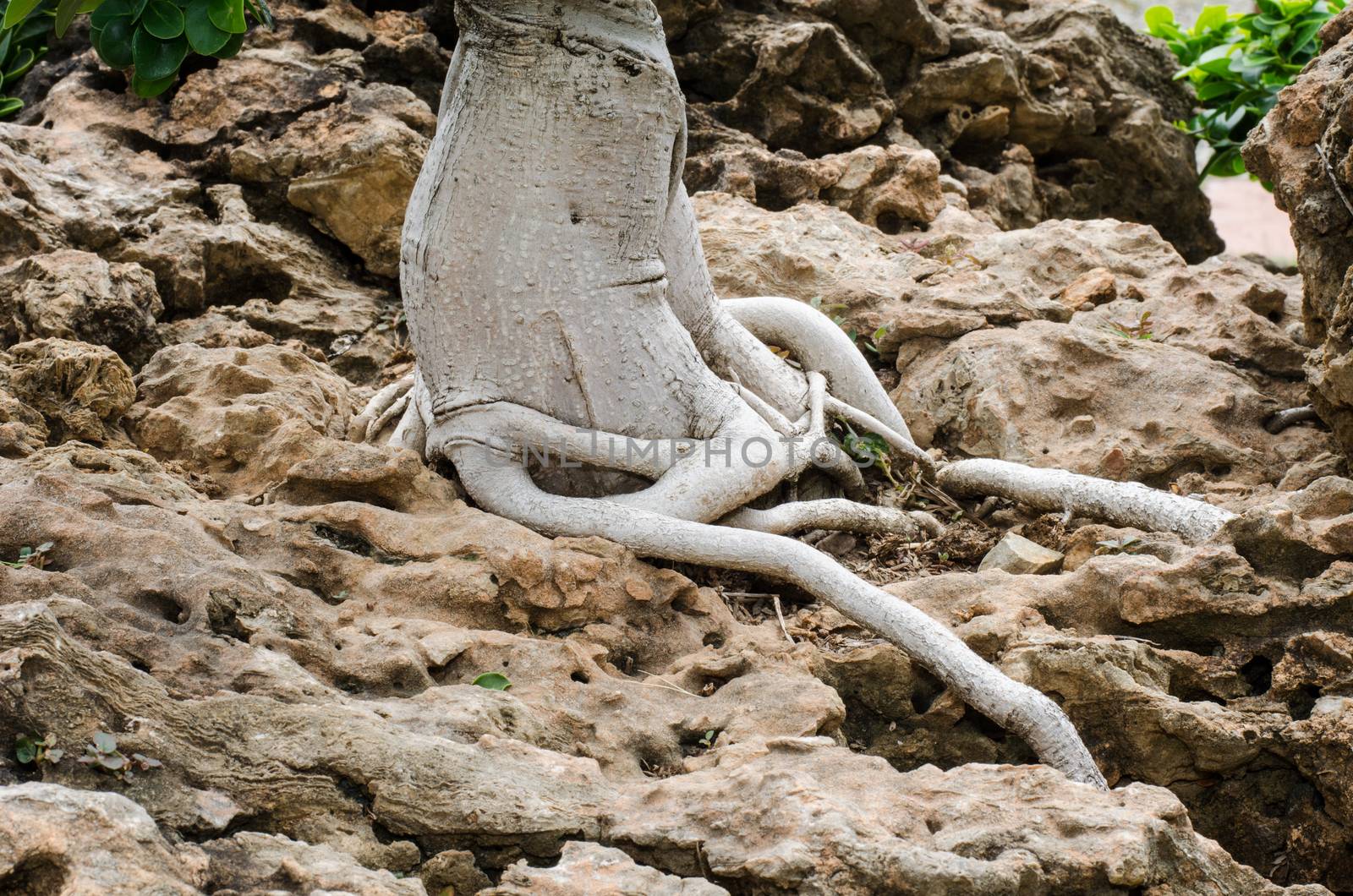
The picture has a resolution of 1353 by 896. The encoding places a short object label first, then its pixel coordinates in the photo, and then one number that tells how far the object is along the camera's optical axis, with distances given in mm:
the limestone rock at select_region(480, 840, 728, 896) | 4551
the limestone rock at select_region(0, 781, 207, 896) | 3855
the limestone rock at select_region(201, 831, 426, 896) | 4312
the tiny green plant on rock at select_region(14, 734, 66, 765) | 4480
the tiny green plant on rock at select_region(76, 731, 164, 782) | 4570
